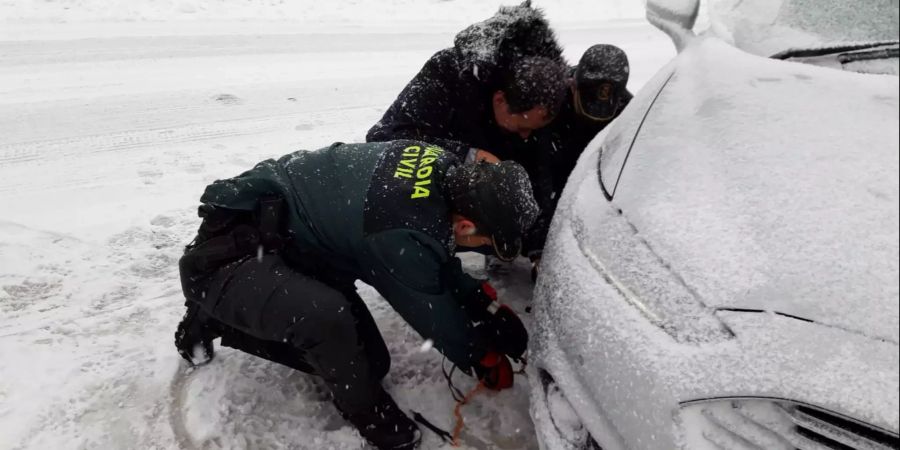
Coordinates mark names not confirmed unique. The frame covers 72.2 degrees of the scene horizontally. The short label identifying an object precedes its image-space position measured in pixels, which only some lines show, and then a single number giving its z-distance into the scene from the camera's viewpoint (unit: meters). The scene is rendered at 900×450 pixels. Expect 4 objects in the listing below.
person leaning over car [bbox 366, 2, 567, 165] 2.72
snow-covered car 1.15
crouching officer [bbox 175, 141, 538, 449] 1.80
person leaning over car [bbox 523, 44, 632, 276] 2.73
